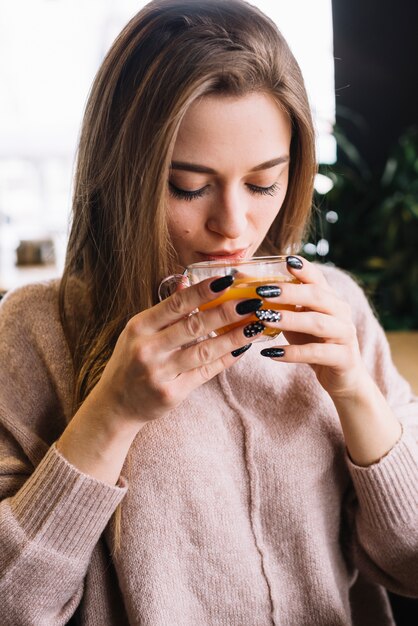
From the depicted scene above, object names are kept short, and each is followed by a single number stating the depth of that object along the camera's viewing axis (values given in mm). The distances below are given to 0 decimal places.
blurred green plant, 2662
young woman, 1062
